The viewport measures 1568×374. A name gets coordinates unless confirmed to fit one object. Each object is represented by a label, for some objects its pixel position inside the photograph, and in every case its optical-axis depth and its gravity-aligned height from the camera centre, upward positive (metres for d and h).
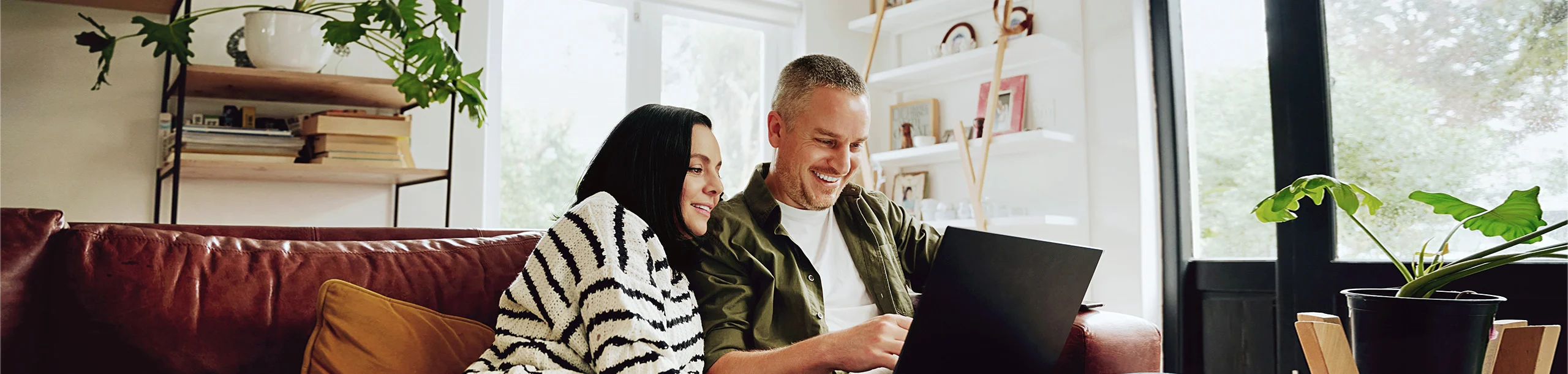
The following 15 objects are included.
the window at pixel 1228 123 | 2.71 +0.33
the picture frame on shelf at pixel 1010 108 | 3.30 +0.45
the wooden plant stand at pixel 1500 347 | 1.08 -0.13
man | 1.50 -0.02
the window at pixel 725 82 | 3.73 +0.62
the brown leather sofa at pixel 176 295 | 1.29 -0.09
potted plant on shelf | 2.25 +0.48
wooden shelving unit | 2.41 +0.40
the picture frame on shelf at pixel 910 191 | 3.68 +0.17
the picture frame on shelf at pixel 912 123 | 3.71 +0.45
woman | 1.16 -0.05
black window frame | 2.27 -0.08
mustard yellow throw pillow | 1.30 -0.15
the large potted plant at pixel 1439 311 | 1.00 -0.09
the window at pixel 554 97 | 3.39 +0.51
